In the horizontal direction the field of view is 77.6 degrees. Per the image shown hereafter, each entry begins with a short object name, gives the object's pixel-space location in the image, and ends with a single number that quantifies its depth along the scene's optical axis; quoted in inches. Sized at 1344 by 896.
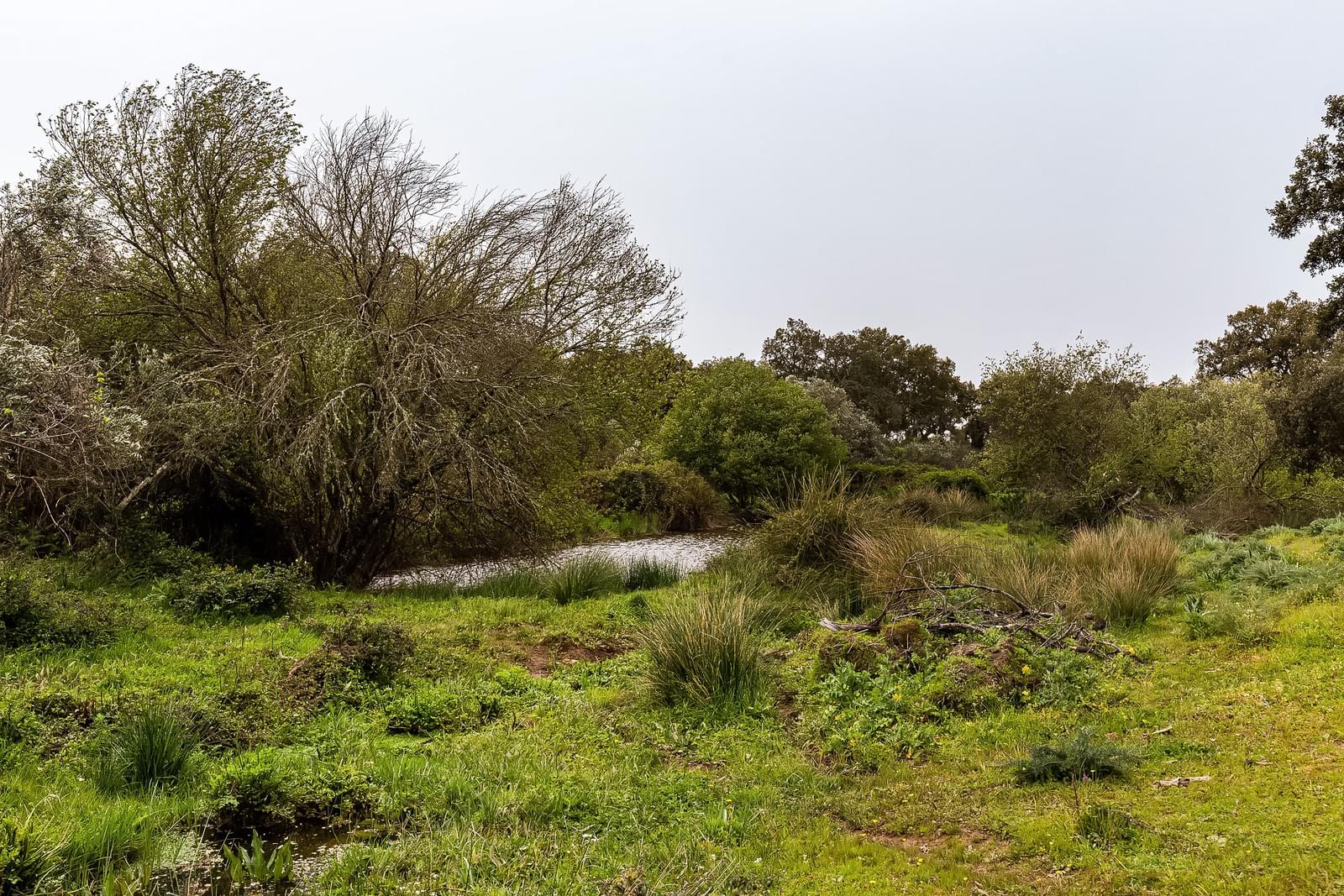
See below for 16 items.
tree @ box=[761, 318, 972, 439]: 1863.9
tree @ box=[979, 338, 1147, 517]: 866.8
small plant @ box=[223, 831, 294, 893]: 149.0
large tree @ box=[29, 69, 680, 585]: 462.3
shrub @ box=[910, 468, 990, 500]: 1011.9
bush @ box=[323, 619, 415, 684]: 279.4
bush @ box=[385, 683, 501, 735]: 245.3
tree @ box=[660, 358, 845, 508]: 896.3
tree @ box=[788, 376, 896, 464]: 1397.6
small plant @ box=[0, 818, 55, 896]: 134.2
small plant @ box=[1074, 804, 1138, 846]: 149.3
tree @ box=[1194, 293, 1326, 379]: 1471.5
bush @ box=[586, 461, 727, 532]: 897.5
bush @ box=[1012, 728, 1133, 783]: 181.6
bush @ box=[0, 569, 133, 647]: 281.1
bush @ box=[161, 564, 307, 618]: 358.0
